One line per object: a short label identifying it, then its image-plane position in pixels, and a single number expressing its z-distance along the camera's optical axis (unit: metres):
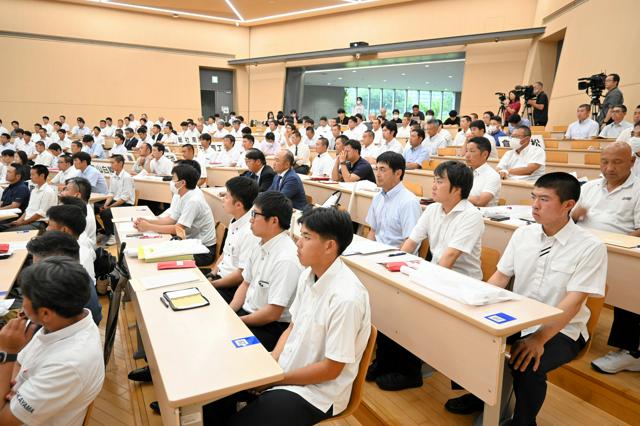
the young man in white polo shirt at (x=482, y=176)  3.88
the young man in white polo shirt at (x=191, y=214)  3.73
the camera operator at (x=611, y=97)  6.49
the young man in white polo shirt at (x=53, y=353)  1.37
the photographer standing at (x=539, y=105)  8.38
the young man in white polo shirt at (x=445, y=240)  2.42
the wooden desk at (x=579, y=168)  5.10
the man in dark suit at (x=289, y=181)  4.37
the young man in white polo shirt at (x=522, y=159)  4.85
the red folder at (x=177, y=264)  2.44
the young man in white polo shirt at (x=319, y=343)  1.50
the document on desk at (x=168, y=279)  2.14
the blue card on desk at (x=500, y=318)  1.61
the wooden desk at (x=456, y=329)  1.60
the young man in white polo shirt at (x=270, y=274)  2.06
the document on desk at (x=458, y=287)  1.78
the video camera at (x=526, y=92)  8.28
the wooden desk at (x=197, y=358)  1.31
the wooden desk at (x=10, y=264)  2.37
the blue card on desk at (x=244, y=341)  1.57
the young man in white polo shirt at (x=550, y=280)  1.82
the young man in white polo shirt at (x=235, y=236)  2.71
